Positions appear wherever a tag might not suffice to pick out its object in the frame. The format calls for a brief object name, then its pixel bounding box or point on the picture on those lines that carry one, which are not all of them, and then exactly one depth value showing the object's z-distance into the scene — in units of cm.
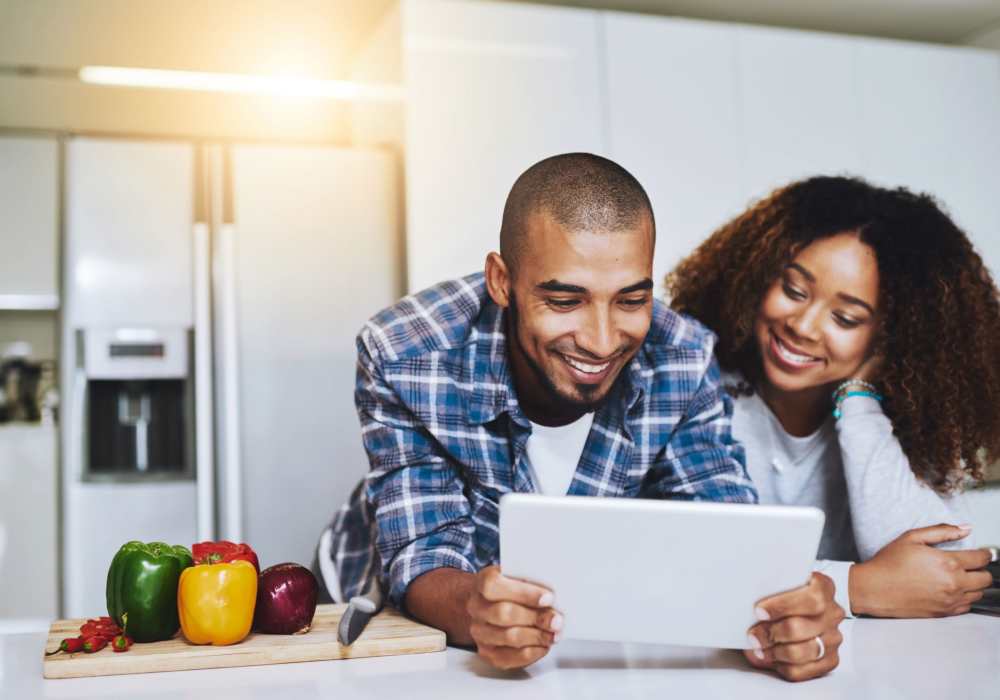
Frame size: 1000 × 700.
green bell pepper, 78
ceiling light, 212
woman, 114
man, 81
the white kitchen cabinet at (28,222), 217
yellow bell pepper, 76
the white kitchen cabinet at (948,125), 144
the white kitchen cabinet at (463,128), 197
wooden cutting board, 73
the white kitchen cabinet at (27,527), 218
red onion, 79
